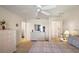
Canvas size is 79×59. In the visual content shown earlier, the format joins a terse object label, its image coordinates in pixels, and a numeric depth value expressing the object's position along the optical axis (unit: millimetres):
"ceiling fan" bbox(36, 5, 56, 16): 1032
